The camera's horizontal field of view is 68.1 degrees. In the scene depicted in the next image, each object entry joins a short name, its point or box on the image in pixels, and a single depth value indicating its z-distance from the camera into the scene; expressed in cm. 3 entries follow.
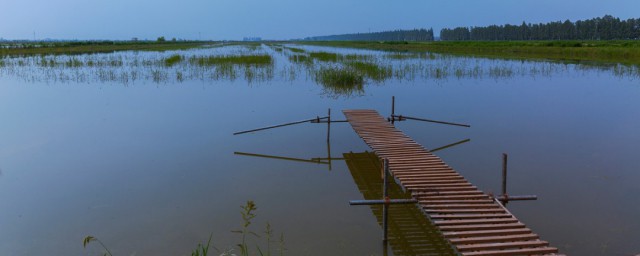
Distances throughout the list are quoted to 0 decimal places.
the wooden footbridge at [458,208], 432
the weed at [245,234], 525
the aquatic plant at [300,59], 3045
